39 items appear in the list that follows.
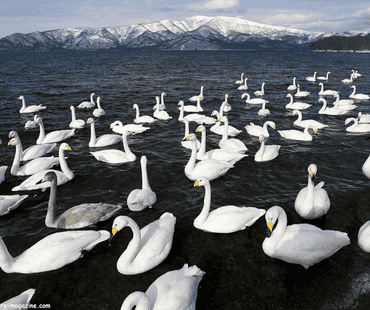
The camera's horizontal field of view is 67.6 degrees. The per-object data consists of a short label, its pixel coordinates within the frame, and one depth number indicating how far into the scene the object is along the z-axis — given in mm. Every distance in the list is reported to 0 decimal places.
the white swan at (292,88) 31250
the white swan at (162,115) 19219
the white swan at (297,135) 14914
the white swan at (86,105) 22781
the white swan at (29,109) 20939
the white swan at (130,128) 16141
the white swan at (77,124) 17219
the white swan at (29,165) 10898
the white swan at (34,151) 12297
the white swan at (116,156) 12188
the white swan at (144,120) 18156
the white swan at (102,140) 14281
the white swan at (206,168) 10430
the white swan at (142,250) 6156
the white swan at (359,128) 16188
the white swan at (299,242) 6203
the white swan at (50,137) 14478
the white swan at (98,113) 20141
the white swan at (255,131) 14862
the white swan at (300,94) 27875
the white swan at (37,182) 9531
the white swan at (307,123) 17031
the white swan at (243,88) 31128
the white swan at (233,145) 12881
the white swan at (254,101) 24000
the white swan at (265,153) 12120
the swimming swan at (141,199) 8500
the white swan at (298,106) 22141
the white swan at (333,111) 20344
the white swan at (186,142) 13969
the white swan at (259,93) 27703
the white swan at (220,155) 11667
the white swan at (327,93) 28359
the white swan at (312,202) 7770
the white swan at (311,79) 39481
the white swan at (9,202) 8187
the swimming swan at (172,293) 4457
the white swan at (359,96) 25808
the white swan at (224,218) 7449
